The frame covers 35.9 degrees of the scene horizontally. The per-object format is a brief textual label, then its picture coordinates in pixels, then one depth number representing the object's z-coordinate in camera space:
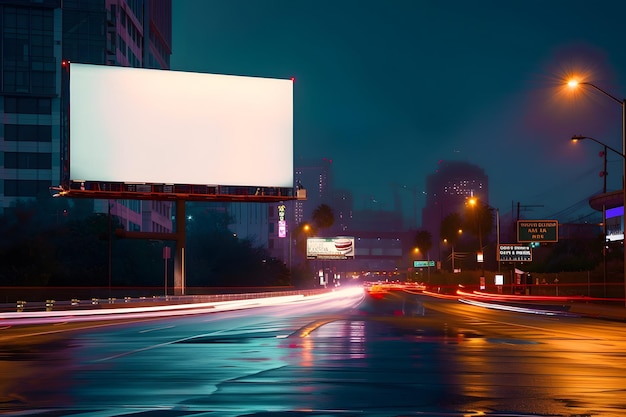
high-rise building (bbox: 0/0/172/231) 120.56
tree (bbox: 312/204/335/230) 163.62
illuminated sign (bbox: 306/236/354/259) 140.75
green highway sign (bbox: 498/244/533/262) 98.62
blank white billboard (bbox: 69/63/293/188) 62.72
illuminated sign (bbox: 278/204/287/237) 118.99
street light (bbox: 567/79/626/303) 41.33
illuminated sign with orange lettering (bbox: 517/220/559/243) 90.56
